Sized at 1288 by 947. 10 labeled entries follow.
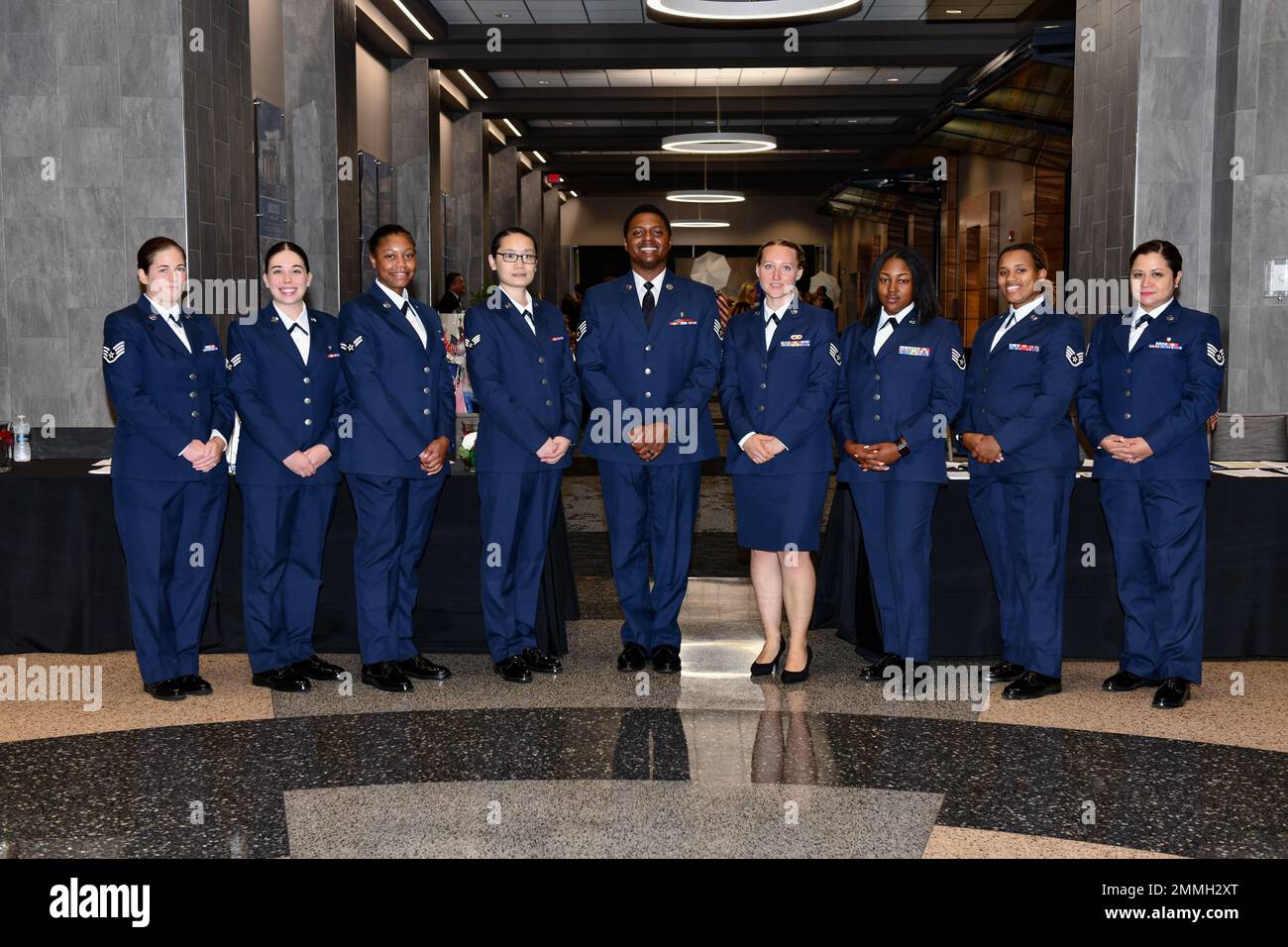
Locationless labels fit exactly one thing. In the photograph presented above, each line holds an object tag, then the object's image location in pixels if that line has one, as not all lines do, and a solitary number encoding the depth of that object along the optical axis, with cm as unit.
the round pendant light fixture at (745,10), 895
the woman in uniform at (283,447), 480
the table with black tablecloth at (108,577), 532
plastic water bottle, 594
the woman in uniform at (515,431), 494
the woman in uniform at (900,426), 487
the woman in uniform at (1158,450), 469
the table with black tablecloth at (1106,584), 527
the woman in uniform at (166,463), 466
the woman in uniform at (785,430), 491
